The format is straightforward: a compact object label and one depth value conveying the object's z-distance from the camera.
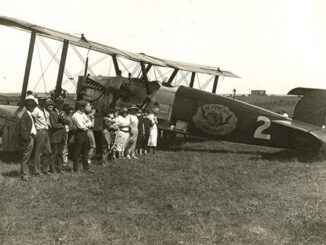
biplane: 11.34
